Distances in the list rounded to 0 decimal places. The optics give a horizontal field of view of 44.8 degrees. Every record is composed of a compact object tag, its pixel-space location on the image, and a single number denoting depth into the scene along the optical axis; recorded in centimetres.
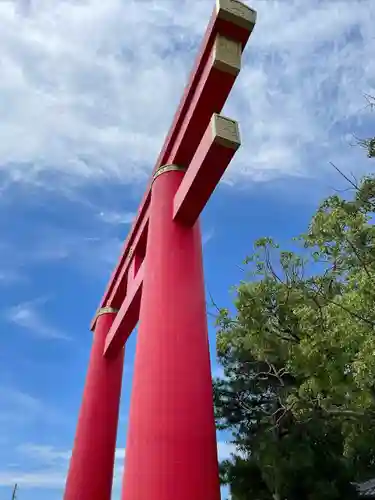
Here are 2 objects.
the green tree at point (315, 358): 512
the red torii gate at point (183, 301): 344
